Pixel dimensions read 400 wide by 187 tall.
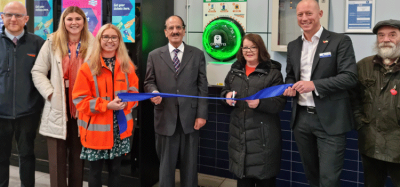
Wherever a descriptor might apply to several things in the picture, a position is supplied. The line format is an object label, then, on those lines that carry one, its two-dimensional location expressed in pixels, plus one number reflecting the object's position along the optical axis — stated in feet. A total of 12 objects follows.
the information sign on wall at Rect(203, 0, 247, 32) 11.81
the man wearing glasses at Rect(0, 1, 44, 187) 10.25
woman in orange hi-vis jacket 9.02
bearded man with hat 7.87
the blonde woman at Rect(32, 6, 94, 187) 10.02
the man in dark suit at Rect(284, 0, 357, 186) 8.17
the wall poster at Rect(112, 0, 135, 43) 11.51
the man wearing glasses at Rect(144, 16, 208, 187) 9.99
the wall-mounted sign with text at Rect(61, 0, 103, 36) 12.07
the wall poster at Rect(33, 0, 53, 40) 13.16
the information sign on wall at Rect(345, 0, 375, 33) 9.95
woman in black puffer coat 9.07
